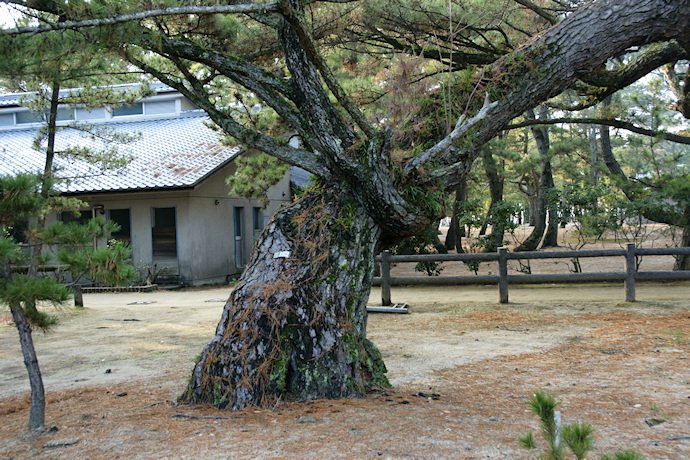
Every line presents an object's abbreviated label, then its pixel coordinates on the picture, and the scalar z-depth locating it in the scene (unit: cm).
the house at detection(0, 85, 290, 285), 1652
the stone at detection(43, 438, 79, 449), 374
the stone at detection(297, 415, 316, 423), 405
